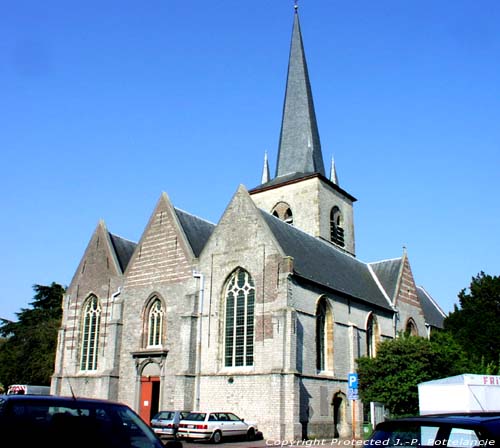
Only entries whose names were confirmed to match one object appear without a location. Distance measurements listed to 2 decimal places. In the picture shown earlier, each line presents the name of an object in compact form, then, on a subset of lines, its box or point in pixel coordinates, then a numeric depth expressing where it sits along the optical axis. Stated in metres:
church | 24.92
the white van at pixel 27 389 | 36.56
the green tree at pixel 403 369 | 25.59
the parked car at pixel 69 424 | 4.94
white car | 21.72
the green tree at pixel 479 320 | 33.41
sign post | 19.24
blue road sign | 19.36
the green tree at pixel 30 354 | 40.72
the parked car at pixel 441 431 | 5.53
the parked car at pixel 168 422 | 22.33
